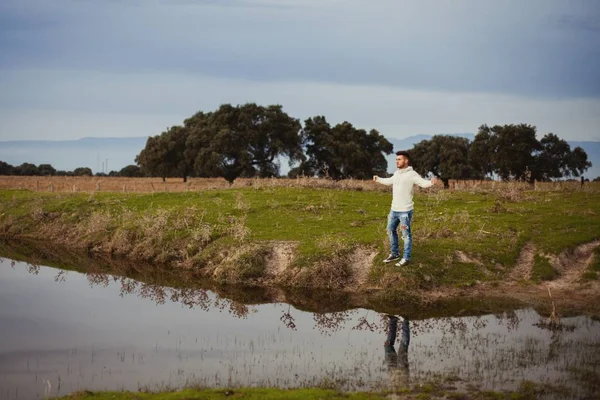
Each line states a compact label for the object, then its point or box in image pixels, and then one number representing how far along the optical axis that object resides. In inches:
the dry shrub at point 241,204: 1312.7
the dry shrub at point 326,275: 927.7
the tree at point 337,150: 2915.8
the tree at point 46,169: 5043.8
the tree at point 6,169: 4848.7
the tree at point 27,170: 4923.2
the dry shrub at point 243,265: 984.3
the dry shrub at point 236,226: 1091.9
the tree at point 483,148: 2755.9
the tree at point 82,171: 5217.0
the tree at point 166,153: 2908.5
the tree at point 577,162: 3049.7
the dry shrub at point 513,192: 1349.7
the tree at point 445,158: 3029.0
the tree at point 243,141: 2504.9
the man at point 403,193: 824.3
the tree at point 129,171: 5516.7
